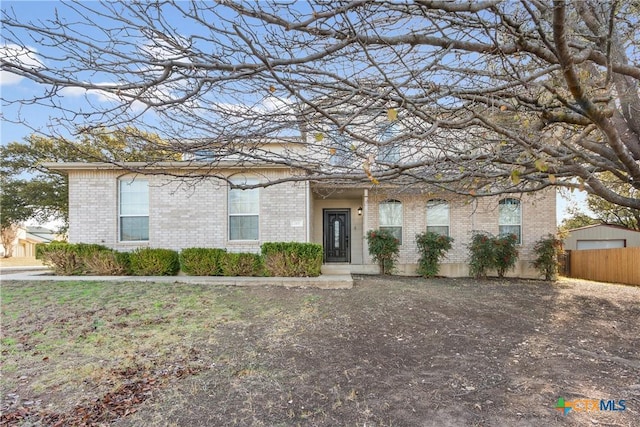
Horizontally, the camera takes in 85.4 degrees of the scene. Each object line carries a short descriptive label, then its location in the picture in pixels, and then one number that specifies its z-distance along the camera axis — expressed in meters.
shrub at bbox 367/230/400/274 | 11.23
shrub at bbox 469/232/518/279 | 10.66
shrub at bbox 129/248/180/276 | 9.28
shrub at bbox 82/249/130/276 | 9.19
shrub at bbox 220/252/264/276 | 9.08
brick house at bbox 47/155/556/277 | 10.12
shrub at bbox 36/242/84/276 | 9.29
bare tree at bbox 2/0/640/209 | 2.78
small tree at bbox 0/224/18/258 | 22.17
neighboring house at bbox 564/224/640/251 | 16.11
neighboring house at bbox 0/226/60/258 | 24.65
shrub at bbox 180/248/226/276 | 9.14
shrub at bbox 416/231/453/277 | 10.91
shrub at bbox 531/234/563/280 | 10.88
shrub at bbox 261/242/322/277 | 8.80
